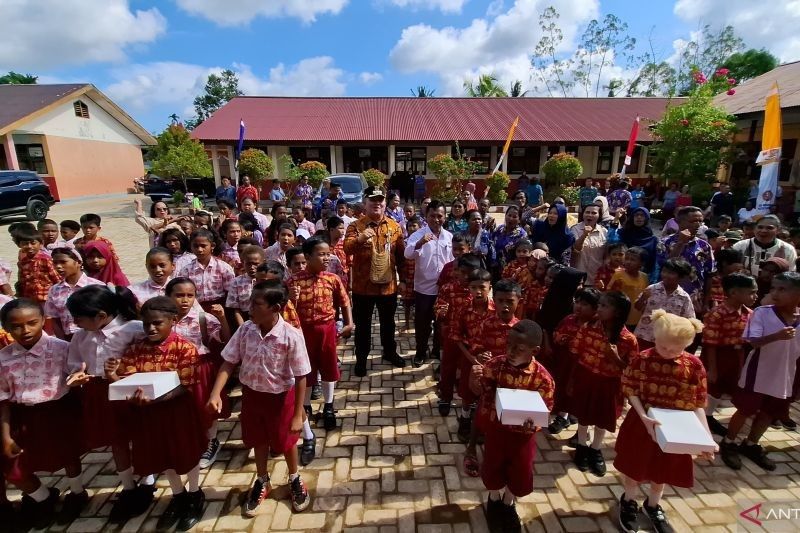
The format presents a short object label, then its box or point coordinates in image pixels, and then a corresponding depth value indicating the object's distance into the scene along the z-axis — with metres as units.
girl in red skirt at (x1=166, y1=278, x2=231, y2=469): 2.74
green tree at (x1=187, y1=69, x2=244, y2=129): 46.00
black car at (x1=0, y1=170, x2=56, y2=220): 13.38
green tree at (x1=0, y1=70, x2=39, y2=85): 41.53
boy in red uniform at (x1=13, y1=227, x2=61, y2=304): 4.19
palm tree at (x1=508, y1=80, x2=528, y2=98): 36.03
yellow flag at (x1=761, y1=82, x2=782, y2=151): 7.84
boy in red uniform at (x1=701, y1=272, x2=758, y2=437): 3.15
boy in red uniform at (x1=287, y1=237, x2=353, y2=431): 3.36
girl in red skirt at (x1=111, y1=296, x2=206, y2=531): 2.42
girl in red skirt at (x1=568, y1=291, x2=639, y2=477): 2.81
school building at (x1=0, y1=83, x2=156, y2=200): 18.95
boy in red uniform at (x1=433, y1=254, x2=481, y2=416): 3.47
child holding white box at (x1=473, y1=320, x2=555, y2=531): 2.39
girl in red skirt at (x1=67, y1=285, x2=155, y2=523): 2.52
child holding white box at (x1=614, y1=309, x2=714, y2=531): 2.30
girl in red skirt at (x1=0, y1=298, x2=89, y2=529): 2.37
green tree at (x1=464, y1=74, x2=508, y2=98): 28.23
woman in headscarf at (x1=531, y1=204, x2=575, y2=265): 4.88
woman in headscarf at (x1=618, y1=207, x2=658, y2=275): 4.62
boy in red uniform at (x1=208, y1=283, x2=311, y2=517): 2.53
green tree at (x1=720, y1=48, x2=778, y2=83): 30.02
